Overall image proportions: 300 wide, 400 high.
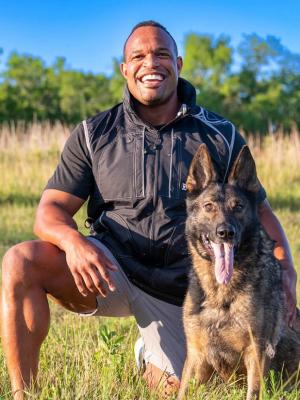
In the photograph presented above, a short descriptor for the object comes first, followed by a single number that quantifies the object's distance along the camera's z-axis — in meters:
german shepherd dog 3.06
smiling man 3.44
